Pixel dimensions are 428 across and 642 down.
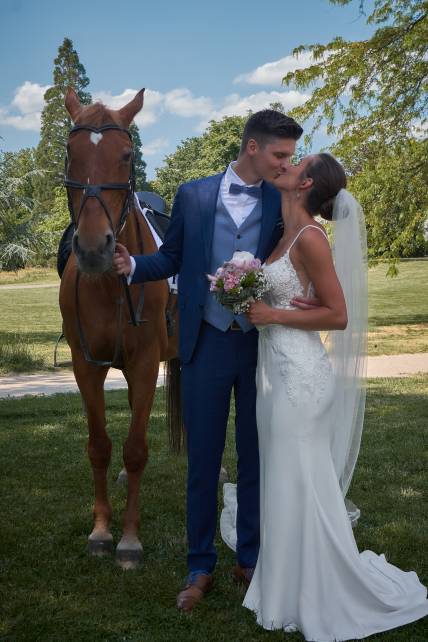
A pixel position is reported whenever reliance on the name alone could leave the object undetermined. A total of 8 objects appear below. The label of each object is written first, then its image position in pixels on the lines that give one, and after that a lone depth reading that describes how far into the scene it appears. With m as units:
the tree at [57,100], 59.28
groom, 3.65
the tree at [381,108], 15.82
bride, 3.41
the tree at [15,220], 16.16
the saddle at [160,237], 4.94
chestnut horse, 3.74
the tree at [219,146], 52.84
